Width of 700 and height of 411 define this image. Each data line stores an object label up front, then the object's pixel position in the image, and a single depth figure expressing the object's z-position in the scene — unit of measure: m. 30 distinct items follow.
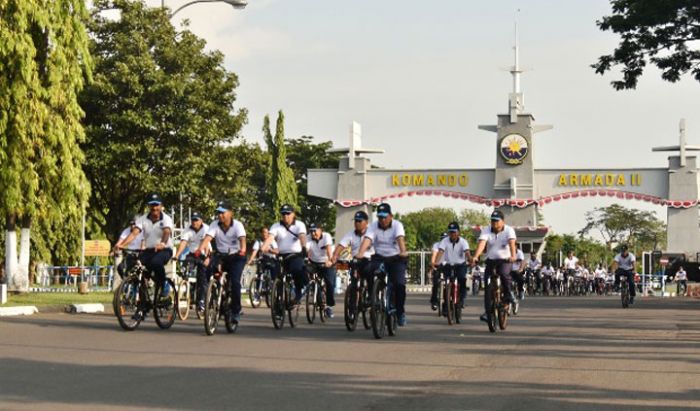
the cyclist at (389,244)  17.75
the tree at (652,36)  31.14
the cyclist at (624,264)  32.25
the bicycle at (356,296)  17.56
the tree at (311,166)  91.00
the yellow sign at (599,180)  66.75
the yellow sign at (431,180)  68.94
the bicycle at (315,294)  21.34
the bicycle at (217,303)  17.42
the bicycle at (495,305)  19.30
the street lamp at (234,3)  33.50
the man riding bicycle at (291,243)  20.06
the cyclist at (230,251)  18.22
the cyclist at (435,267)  22.07
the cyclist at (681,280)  57.44
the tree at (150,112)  39.19
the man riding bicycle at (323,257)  21.95
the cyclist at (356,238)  18.67
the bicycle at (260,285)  22.35
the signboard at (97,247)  43.75
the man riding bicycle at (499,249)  19.58
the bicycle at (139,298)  18.31
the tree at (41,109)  25.48
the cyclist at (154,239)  18.59
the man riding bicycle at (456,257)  22.64
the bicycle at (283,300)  19.29
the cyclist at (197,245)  19.53
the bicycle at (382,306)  17.14
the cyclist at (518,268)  26.56
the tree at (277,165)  74.88
